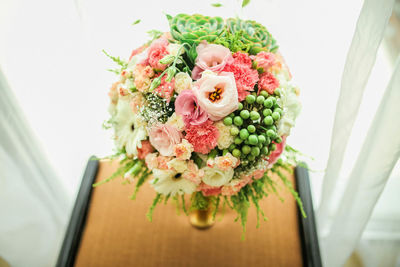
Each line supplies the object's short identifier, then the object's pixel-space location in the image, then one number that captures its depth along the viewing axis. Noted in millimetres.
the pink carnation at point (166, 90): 639
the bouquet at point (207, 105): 621
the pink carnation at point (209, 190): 722
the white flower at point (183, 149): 613
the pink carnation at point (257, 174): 712
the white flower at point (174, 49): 655
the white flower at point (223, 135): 629
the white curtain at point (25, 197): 827
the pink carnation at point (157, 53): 665
